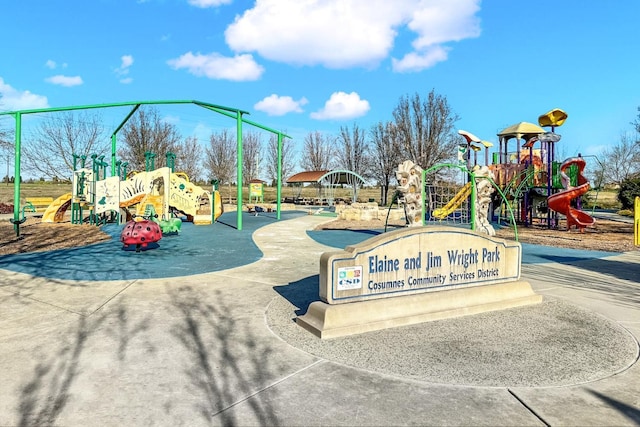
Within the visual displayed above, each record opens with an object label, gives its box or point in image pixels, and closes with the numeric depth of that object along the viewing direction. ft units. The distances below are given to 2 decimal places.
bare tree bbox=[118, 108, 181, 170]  120.47
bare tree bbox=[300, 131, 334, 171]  196.54
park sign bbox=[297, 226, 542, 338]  16.42
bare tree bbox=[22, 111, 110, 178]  104.36
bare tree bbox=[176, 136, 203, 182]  143.13
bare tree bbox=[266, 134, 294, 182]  194.94
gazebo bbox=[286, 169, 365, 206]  127.83
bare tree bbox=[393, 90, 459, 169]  128.77
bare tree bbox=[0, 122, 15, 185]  84.23
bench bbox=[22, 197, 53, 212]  83.97
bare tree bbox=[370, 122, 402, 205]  138.00
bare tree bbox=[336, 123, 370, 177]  164.04
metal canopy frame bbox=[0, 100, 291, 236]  43.98
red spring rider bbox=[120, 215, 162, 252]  35.35
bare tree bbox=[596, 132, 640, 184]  152.15
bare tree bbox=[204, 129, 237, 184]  175.94
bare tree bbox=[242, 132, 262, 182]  190.99
